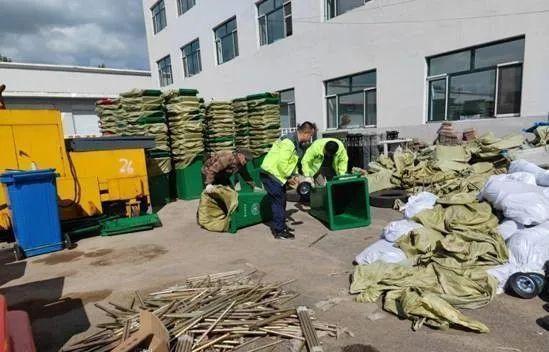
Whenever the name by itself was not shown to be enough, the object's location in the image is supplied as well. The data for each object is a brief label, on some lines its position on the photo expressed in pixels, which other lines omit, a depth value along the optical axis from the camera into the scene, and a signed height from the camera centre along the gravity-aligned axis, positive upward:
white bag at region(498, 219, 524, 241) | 3.46 -1.15
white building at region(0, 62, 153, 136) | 20.69 +3.34
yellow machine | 5.14 -0.44
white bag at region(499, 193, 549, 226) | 3.37 -0.94
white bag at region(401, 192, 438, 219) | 4.22 -1.05
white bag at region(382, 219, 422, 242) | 3.79 -1.20
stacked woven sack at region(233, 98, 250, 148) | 9.52 +0.22
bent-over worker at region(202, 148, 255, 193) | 5.75 -0.62
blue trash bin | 4.56 -0.93
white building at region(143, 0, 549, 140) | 7.06 +1.74
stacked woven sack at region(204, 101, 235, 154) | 9.23 +0.10
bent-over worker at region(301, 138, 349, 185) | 5.31 -0.51
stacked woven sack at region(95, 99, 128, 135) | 8.22 +0.51
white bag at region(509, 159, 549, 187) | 4.13 -0.76
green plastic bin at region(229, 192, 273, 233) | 5.41 -1.33
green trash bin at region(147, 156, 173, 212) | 7.92 -1.08
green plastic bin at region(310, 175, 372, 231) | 5.12 -1.29
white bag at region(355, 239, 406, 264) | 3.42 -1.35
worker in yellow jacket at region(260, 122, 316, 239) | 4.77 -0.58
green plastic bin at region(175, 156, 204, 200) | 8.54 -1.20
